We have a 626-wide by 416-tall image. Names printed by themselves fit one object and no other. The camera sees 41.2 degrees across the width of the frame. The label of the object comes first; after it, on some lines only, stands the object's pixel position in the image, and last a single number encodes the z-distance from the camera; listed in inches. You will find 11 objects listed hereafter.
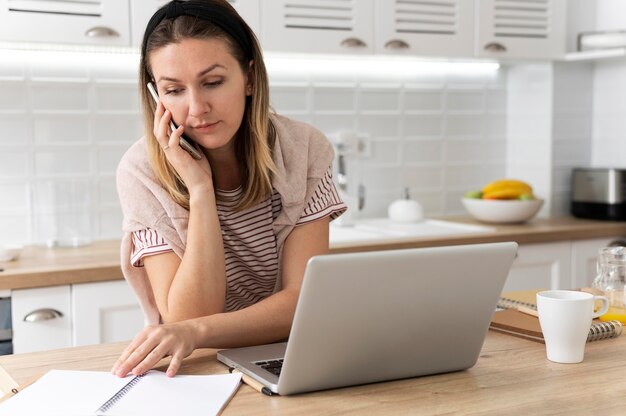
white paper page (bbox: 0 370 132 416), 42.8
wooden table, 43.8
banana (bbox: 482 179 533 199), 129.6
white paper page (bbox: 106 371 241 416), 42.8
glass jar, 64.2
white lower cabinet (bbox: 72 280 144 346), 94.0
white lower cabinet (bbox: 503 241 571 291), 122.4
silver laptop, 44.1
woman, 64.1
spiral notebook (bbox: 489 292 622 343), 58.5
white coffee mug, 52.1
